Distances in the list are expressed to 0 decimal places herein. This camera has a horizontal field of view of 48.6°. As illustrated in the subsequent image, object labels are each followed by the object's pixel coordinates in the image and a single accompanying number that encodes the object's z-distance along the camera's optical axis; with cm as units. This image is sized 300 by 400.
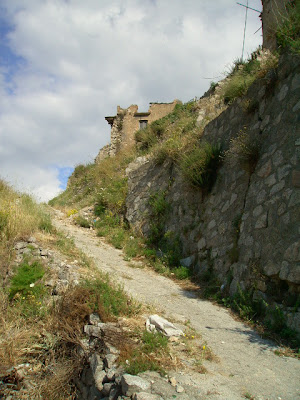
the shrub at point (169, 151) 915
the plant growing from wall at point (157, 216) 847
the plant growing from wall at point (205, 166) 712
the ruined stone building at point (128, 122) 1972
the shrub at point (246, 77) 624
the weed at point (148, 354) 300
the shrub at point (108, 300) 412
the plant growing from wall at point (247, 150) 579
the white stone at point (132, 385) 270
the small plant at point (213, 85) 1378
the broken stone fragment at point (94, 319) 398
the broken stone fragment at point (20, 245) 625
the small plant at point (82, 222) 1076
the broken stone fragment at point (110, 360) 323
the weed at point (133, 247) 814
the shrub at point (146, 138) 1409
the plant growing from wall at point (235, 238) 554
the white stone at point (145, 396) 258
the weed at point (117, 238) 880
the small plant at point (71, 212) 1193
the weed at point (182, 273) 658
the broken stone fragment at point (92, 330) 378
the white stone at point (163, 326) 375
